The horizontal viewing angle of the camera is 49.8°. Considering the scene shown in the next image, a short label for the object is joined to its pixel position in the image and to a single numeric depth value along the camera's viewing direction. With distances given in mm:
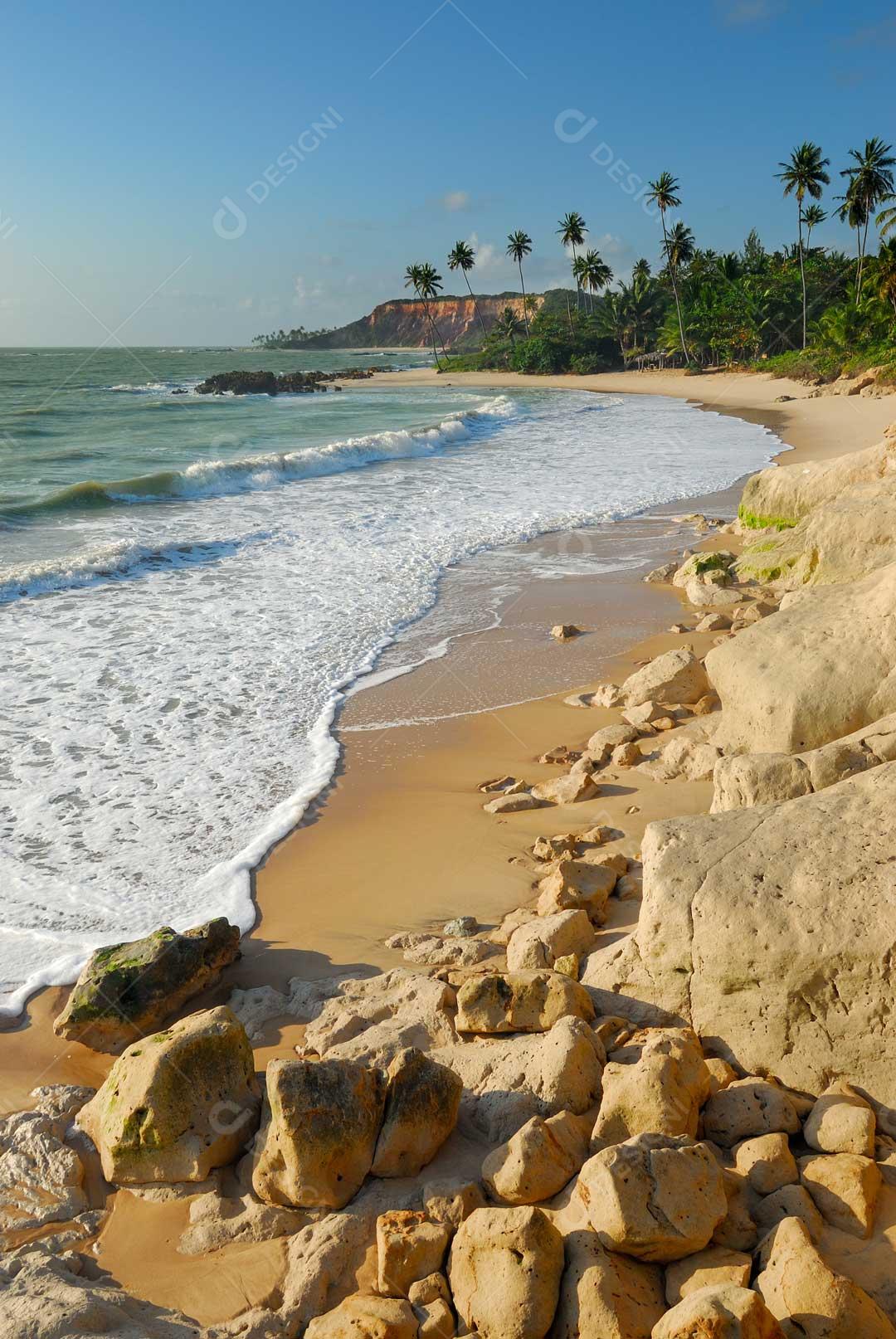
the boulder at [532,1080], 3172
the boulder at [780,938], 3141
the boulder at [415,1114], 3096
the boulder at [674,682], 6980
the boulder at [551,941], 4094
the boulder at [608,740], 6391
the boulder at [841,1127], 2848
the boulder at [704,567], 10397
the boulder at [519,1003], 3549
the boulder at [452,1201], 2834
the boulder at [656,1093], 2885
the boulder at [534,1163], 2836
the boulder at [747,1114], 2973
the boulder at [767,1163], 2768
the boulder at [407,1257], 2713
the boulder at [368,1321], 2535
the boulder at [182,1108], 3279
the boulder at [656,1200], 2539
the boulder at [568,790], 5789
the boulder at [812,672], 4926
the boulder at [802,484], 10750
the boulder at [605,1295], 2447
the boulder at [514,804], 5805
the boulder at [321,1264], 2782
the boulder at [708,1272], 2461
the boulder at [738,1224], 2625
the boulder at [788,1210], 2637
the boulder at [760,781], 4180
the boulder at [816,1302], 2322
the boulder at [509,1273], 2482
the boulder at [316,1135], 3035
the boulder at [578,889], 4457
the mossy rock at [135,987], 4102
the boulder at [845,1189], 2641
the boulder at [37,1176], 3242
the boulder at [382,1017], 3725
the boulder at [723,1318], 2225
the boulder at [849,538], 7734
